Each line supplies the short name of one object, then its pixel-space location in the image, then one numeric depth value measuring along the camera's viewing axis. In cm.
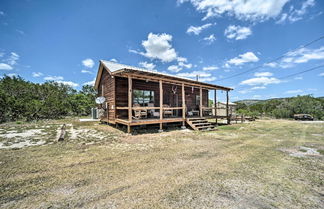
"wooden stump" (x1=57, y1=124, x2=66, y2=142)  528
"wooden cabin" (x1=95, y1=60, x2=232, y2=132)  788
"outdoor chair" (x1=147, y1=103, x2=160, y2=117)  1039
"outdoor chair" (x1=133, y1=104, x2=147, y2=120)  844
